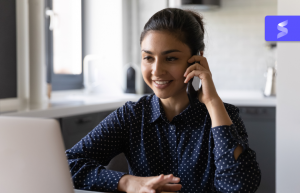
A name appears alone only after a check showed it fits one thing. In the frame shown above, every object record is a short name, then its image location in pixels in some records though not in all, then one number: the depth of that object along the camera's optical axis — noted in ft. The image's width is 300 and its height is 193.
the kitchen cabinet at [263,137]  9.00
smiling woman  3.79
